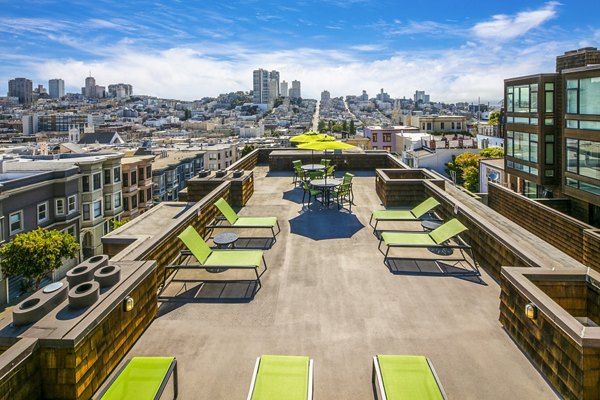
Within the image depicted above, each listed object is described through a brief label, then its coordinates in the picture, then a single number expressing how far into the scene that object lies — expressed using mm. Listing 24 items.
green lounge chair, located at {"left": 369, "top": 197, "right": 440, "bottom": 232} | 9047
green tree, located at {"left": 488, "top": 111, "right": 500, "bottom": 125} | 58091
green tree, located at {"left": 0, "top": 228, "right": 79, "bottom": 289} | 21672
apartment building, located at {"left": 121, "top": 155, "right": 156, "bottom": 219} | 40438
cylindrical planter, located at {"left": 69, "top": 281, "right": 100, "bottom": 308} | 4023
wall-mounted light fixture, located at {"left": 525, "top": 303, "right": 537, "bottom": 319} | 4363
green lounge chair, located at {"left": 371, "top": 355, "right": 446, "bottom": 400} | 3527
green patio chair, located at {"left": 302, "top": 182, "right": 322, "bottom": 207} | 11403
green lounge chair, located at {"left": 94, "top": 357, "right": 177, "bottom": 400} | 3496
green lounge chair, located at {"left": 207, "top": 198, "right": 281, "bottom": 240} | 8602
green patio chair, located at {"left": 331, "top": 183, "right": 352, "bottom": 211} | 11367
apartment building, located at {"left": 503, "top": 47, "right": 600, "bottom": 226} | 17094
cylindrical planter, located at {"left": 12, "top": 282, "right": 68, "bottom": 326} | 3809
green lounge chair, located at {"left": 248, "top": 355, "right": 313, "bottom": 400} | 3531
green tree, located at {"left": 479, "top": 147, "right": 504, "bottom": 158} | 41000
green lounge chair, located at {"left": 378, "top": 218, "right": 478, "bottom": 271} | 7191
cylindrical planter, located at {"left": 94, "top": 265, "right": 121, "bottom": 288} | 4637
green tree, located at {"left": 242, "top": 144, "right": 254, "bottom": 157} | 66312
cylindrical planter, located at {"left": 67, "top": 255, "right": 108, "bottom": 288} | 4594
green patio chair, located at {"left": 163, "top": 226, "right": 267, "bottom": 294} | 6270
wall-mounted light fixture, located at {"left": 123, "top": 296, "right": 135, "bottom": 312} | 4512
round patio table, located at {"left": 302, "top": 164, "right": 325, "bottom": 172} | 13608
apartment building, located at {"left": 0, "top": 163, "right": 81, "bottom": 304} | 24375
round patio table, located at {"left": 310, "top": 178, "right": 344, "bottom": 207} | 11250
